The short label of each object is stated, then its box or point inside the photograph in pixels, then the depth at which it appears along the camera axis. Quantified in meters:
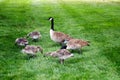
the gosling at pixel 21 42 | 9.46
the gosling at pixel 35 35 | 10.28
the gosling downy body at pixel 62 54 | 7.77
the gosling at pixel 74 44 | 8.55
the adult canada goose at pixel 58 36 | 9.55
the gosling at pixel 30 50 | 8.22
